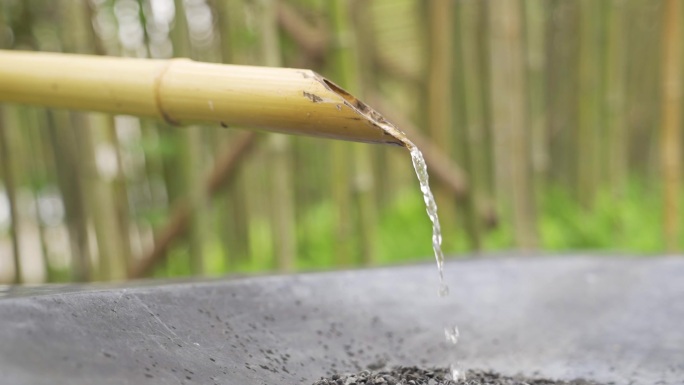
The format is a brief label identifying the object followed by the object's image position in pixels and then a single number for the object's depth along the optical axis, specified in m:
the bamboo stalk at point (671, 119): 2.57
